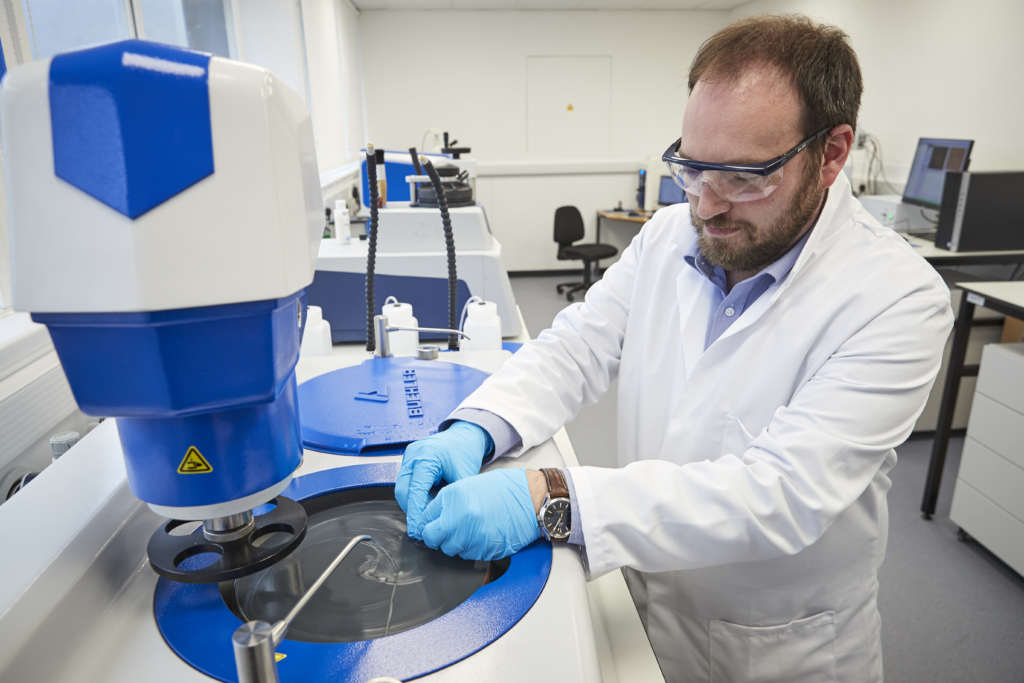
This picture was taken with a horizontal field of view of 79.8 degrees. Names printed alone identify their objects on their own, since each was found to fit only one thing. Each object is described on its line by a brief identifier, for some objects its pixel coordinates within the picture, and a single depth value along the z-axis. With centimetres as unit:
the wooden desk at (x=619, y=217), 602
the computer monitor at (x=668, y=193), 570
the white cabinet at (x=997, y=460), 197
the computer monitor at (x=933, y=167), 351
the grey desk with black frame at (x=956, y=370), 217
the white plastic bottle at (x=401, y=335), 137
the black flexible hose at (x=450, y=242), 122
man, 74
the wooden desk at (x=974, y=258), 311
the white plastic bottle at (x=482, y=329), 137
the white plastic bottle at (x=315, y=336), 135
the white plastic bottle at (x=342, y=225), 184
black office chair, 574
